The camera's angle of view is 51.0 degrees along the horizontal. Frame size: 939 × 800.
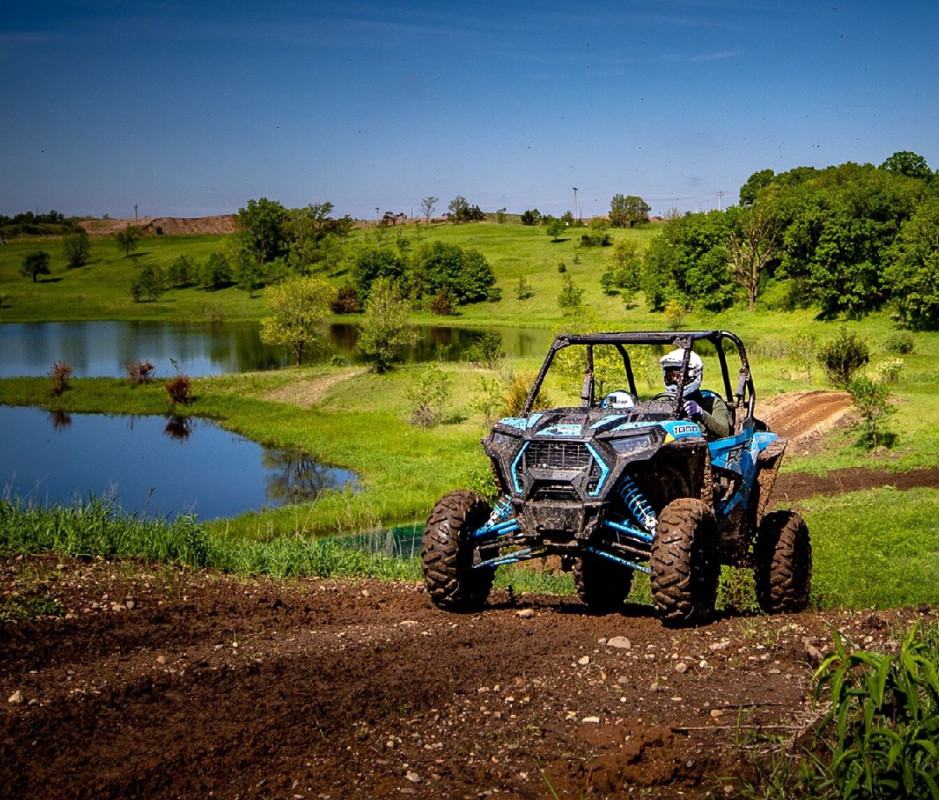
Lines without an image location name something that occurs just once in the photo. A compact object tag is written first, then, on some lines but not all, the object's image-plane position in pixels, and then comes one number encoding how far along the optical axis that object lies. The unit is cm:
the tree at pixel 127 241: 17800
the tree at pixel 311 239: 15130
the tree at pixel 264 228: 15775
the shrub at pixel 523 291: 11956
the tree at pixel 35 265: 15112
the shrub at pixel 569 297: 9700
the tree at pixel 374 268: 12738
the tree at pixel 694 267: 9306
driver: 1036
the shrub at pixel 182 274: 14525
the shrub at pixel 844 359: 4166
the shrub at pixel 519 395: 3936
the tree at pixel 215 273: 14262
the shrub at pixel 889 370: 4247
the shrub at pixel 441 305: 11581
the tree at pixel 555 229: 16841
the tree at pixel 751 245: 8906
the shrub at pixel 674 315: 8838
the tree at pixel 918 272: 6222
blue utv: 902
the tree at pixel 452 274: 12294
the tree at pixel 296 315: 7006
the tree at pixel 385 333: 6141
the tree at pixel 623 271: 10850
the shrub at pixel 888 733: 424
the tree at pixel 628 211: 18481
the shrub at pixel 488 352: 5784
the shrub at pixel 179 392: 5372
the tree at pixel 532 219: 19838
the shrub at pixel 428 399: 4525
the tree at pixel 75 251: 16425
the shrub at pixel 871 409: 3162
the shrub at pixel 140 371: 5984
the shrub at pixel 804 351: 5072
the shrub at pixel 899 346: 5703
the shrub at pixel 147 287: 13275
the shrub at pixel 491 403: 4338
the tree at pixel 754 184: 13288
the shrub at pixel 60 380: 5641
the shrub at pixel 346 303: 12031
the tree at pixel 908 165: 11488
